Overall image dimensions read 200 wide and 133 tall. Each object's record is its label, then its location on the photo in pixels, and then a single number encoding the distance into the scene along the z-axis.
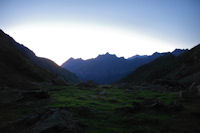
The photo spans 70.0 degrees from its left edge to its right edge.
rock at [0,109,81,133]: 11.05
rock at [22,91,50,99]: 25.24
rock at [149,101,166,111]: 18.08
